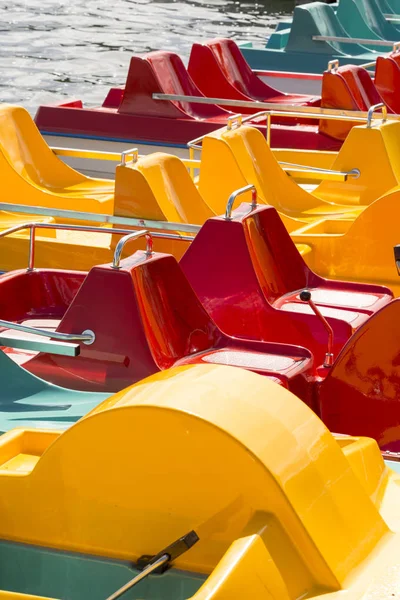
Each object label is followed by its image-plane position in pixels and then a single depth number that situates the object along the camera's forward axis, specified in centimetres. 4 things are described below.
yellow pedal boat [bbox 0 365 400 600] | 270
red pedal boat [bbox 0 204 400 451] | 514
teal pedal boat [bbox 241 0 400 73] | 1496
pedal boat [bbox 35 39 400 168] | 1089
